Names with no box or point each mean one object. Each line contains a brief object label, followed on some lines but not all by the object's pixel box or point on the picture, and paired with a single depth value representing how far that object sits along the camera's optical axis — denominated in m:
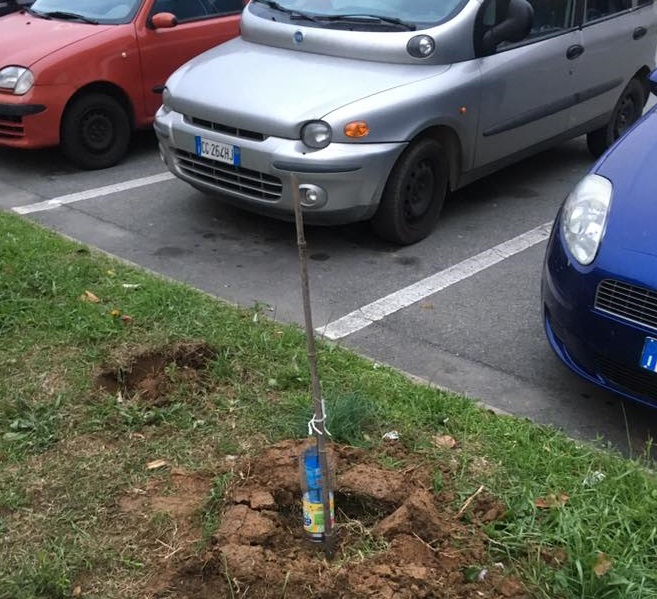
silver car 5.13
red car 6.82
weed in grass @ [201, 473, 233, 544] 2.91
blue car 3.42
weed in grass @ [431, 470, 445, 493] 3.10
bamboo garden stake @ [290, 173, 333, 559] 2.66
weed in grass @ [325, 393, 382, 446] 3.39
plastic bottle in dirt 2.71
